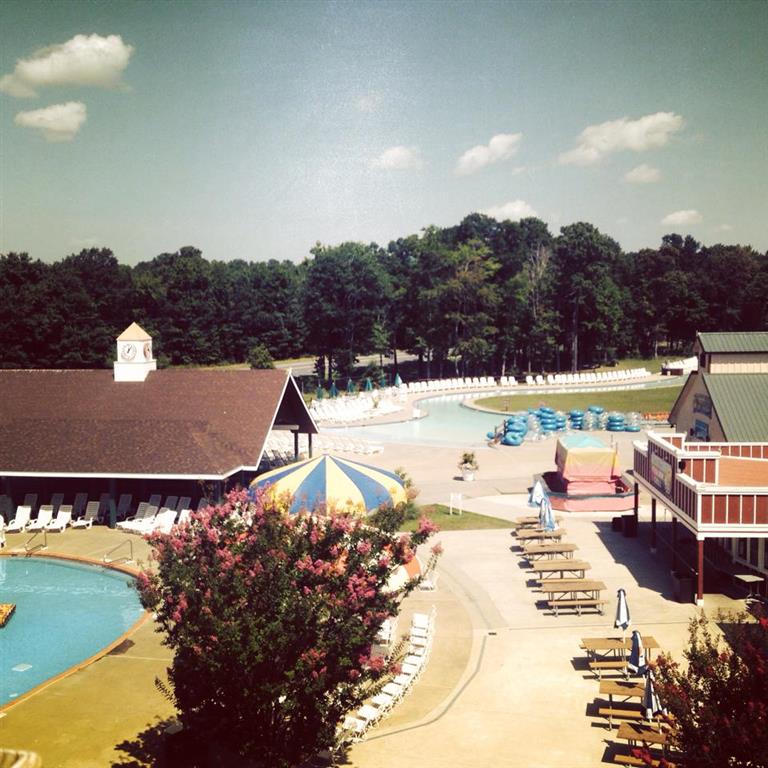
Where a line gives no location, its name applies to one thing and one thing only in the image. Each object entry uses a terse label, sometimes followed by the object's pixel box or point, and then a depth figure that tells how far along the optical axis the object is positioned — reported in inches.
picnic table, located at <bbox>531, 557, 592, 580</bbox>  802.8
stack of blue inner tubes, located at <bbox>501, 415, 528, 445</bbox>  1614.2
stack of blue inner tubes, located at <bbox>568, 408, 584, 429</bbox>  1836.0
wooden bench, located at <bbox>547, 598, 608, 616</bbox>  744.3
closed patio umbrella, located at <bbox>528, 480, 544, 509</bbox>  1000.7
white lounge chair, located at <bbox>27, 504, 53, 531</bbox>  1047.0
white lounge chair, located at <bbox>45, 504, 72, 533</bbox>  1045.6
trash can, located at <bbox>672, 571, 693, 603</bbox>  757.3
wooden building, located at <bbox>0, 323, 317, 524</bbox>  1032.8
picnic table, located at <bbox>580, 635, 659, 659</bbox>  610.9
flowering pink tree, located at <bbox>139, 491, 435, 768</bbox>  397.1
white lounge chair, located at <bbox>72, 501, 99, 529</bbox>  1057.5
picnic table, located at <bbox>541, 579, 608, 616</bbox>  747.4
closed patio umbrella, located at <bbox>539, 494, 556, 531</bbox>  946.1
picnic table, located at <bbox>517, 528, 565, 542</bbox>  935.0
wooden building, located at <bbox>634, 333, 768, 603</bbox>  733.3
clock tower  1234.6
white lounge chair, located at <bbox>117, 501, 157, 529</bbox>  1029.8
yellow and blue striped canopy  850.8
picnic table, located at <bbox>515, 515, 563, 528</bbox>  990.4
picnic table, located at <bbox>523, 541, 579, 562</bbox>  874.1
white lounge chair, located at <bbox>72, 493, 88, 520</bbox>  1095.6
